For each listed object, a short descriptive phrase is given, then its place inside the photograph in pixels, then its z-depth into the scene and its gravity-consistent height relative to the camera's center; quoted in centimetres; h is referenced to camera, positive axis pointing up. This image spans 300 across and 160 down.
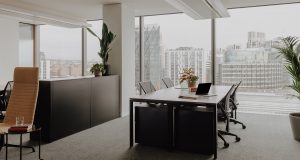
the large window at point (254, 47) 651 +81
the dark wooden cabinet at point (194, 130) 354 -67
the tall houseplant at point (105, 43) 593 +78
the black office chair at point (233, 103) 484 -43
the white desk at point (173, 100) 347 -28
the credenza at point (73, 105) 423 -44
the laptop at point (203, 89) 432 -15
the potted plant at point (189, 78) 526 +2
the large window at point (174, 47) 707 +87
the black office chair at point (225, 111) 412 -50
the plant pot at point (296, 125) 430 -73
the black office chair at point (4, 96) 477 -30
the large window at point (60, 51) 841 +87
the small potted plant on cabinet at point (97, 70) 566 +19
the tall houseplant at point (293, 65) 433 +23
